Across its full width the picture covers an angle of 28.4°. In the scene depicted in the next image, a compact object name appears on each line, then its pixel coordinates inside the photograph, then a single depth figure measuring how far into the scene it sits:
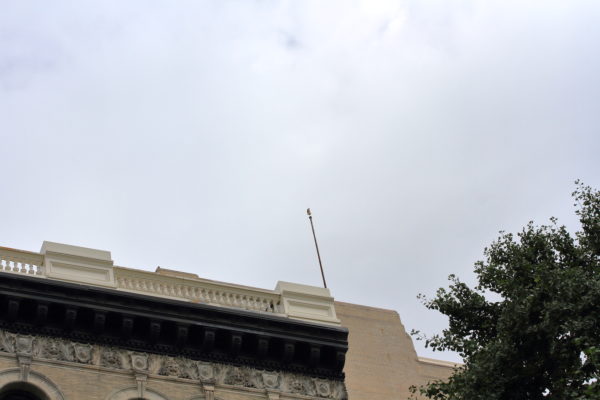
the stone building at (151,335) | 27.89
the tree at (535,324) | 28.39
